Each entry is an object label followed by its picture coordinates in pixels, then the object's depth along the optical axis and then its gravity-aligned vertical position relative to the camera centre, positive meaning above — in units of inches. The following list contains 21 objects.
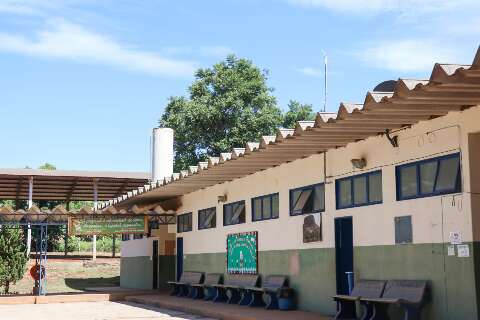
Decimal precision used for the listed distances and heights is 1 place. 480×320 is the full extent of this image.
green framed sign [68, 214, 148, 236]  943.7 +49.3
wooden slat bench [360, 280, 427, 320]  455.2 -24.3
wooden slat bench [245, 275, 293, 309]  648.4 -26.9
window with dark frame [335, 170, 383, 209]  527.6 +55.3
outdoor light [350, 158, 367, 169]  539.7 +74.9
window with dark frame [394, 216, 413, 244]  482.9 +22.0
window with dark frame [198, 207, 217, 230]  860.2 +53.7
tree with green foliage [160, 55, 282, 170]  1465.3 +307.0
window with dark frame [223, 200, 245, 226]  776.3 +54.4
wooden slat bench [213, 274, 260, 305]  725.6 -27.4
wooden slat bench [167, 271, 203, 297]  881.5 -26.3
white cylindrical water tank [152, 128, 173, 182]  1221.1 +184.2
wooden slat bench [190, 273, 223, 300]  820.6 -30.0
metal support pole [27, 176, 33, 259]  1376.7 +143.1
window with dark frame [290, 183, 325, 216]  607.6 +54.8
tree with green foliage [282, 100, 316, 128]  1620.3 +344.3
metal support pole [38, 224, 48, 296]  936.5 -23.8
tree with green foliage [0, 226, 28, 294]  1019.3 +7.8
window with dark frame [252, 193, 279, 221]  695.7 +54.7
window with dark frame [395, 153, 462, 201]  439.5 +54.7
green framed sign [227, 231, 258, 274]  735.7 +9.3
